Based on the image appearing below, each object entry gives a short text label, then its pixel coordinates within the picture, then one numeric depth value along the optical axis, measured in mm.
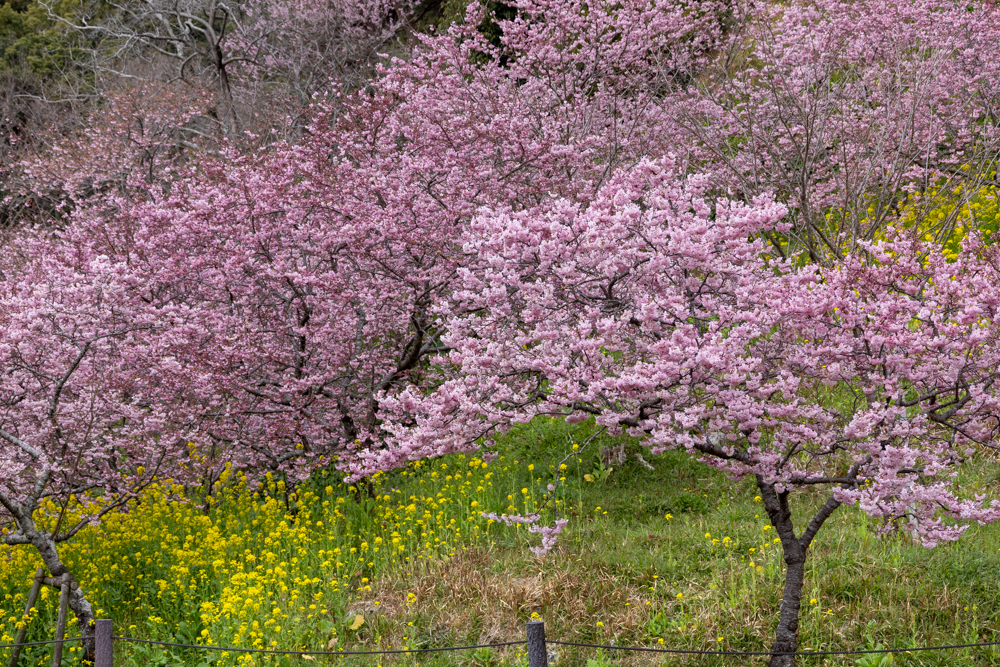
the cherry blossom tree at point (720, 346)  8352
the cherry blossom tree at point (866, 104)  13422
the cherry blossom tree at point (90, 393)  13305
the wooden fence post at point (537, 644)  7504
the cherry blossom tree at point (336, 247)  15031
